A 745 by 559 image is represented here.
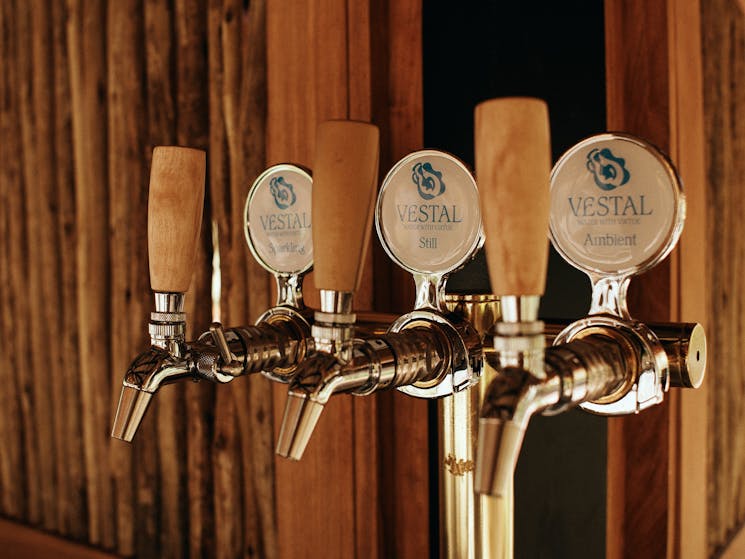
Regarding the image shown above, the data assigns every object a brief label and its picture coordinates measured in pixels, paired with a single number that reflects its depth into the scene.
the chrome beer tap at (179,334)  0.58
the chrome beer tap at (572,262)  0.40
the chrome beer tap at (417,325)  0.49
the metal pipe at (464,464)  0.65
